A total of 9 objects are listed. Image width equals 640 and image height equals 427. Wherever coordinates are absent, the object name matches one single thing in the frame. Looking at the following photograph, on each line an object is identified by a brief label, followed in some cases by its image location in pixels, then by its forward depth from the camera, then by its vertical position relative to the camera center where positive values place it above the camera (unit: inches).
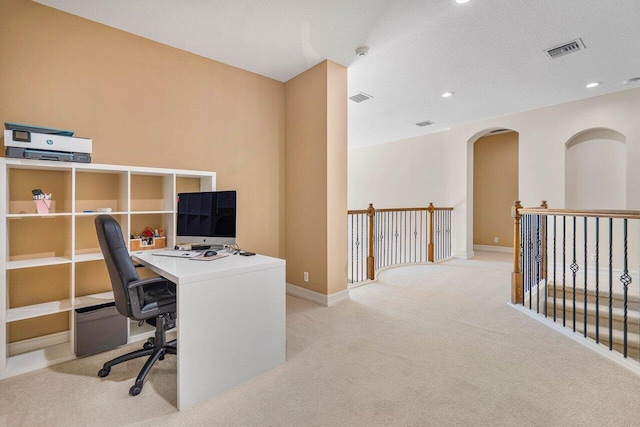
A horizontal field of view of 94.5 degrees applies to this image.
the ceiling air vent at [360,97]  176.7 +71.5
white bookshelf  84.1 -10.7
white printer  79.2 +19.4
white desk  67.7 -27.1
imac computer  100.3 -1.8
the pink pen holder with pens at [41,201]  86.8 +3.5
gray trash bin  88.4 -35.8
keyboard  94.7 -13.3
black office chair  71.9 -19.6
